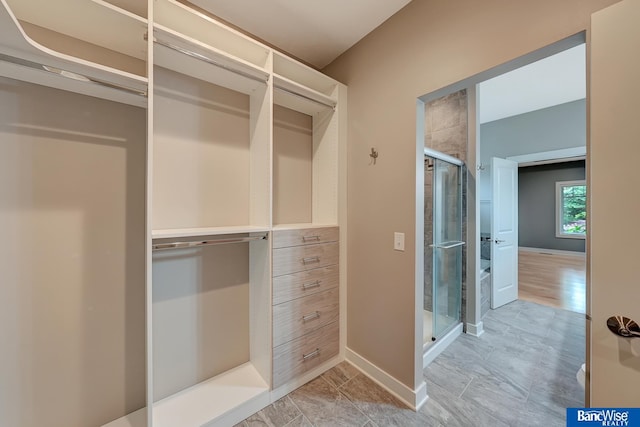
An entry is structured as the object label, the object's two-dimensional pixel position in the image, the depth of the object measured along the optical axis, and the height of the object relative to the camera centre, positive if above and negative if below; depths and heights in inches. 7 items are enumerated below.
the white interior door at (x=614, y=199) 33.1 +2.1
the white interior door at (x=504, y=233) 130.8 -11.8
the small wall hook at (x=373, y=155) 74.6 +18.5
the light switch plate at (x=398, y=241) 67.9 -8.3
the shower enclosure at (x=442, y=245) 98.7 -13.7
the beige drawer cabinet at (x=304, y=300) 66.5 -27.0
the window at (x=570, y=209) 278.1 +5.2
